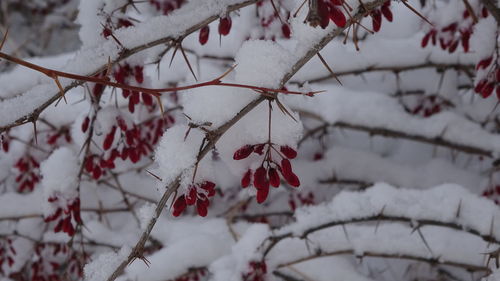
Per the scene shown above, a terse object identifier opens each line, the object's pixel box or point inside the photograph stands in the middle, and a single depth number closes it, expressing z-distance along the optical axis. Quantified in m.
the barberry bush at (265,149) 0.71
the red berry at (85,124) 0.79
